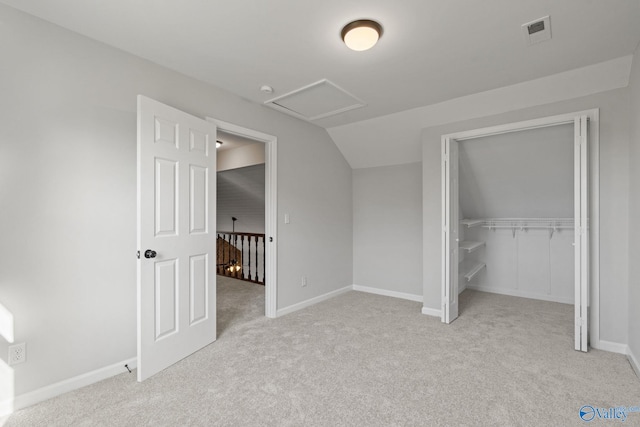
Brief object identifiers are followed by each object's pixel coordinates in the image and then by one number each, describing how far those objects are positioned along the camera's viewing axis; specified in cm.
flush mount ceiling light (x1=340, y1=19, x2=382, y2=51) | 193
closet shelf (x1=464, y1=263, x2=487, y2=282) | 385
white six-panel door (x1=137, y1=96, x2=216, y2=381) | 218
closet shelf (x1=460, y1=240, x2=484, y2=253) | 387
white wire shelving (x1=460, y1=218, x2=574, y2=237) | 402
